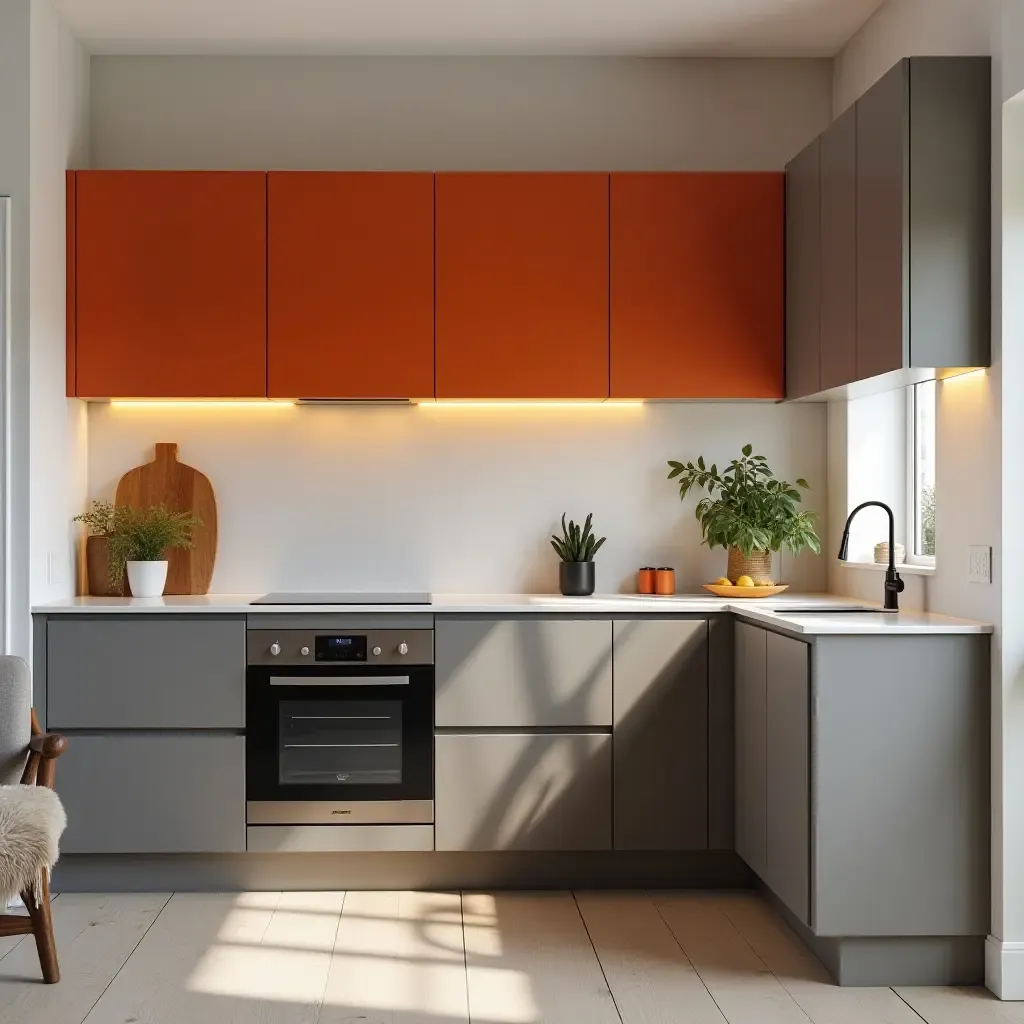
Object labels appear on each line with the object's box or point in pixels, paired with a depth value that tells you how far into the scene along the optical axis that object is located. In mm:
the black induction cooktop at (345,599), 3877
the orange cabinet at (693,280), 4082
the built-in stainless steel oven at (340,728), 3752
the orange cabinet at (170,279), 4023
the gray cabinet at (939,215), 3055
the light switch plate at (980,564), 3059
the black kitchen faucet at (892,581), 3480
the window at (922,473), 3846
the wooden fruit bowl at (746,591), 4078
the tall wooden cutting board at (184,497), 4277
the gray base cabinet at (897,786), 2988
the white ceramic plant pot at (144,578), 4051
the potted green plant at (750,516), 4117
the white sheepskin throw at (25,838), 2707
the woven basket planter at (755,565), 4191
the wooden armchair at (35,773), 2992
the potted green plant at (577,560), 4184
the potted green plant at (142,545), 4062
